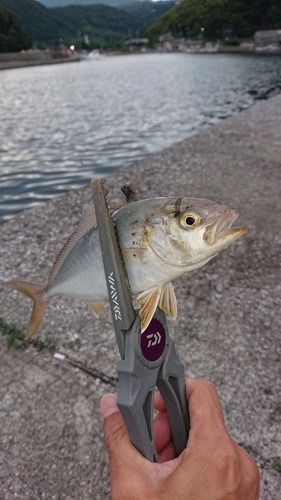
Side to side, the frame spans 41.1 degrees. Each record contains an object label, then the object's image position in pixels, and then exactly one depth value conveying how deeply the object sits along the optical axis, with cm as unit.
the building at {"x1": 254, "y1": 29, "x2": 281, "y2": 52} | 11719
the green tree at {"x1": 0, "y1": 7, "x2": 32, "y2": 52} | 5819
